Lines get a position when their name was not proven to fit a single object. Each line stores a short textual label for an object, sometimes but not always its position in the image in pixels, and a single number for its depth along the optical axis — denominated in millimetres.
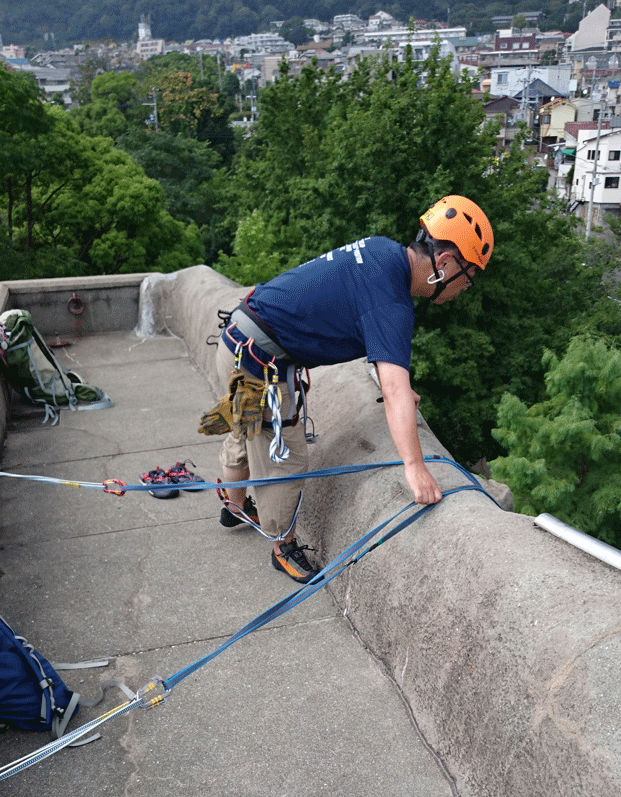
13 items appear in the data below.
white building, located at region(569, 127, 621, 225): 59719
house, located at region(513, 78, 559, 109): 93812
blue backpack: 2561
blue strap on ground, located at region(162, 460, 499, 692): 2779
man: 2840
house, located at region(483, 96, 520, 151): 81000
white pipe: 2334
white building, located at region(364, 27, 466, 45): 183375
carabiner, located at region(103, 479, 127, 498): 3264
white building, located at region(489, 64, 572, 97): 106625
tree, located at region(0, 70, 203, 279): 20297
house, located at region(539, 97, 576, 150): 80875
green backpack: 5688
